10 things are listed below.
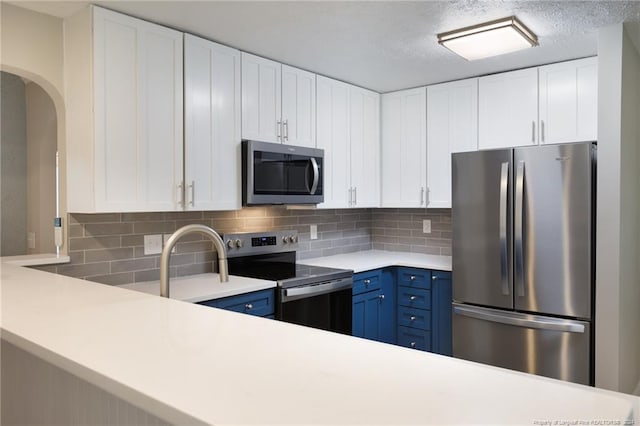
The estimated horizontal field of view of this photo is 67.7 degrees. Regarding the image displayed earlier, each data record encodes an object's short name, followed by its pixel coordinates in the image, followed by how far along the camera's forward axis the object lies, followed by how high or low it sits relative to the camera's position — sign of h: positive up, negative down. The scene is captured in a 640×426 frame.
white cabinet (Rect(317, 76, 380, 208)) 3.73 +0.55
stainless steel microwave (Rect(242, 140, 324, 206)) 3.04 +0.24
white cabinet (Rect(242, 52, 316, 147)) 3.09 +0.74
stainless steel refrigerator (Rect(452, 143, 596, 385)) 2.72 -0.30
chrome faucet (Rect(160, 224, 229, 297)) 1.63 -0.13
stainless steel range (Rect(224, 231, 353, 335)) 2.96 -0.46
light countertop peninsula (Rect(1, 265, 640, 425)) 0.68 -0.29
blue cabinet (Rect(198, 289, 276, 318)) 2.56 -0.53
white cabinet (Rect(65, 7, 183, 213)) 2.36 +0.50
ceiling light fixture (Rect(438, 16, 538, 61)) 2.53 +0.96
